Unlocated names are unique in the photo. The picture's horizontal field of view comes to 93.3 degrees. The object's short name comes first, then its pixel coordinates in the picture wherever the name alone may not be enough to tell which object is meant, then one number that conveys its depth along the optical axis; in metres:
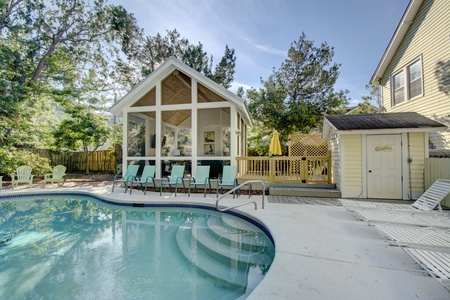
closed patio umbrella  9.64
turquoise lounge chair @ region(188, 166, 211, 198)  8.23
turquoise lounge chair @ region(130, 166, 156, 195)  8.69
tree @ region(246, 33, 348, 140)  14.45
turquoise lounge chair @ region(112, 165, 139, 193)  9.11
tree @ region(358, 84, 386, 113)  14.26
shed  6.86
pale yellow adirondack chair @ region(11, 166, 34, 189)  9.68
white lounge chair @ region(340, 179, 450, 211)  5.30
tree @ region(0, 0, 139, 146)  12.34
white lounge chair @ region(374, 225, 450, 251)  3.27
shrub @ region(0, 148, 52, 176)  10.74
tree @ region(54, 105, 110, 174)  12.92
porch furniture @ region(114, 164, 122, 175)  14.28
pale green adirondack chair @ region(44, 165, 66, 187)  10.12
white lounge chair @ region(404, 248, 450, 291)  2.50
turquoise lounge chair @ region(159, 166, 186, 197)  8.46
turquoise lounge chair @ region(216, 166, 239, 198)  7.98
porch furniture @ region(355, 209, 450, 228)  4.23
